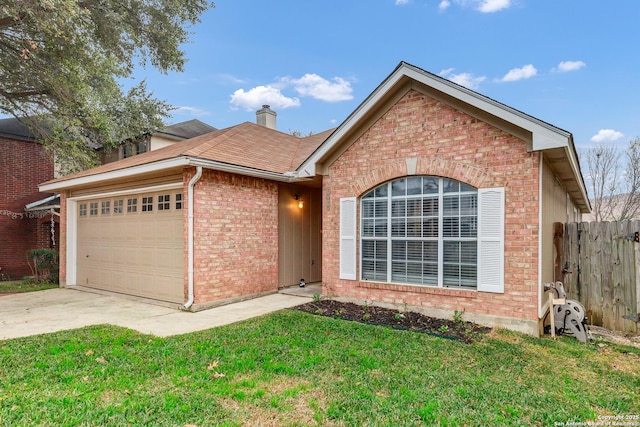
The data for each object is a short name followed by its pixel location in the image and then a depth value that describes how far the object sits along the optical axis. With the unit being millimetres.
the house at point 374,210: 5902
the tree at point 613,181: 18672
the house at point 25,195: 13805
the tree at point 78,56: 7993
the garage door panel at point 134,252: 8008
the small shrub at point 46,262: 12375
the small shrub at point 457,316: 6172
